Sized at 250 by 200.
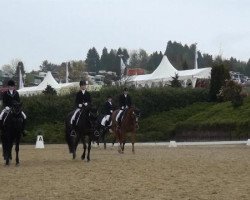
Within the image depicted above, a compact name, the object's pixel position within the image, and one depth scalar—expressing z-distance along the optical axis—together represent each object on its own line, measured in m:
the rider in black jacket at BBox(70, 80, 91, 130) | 22.06
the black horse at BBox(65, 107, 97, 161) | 21.00
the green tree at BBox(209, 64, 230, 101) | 51.28
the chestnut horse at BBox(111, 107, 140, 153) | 26.17
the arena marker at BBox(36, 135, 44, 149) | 36.48
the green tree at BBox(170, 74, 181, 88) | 60.13
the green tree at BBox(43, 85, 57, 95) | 57.61
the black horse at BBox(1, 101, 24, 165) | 19.31
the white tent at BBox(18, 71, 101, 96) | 84.14
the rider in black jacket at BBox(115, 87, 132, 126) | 28.08
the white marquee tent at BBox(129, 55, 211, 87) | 69.56
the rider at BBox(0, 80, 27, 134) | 19.69
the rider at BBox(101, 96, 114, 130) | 32.31
